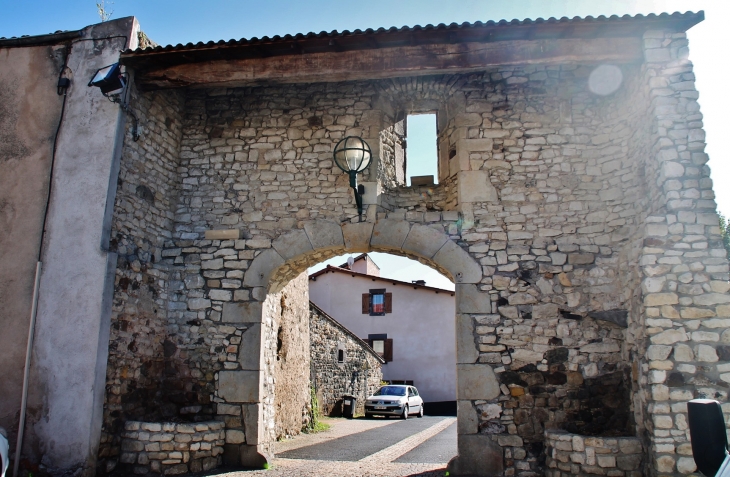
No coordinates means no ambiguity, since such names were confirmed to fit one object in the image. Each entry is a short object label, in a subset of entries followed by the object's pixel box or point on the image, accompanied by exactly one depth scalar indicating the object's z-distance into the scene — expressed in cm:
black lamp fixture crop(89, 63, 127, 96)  679
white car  1684
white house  2380
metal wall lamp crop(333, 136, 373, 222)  702
